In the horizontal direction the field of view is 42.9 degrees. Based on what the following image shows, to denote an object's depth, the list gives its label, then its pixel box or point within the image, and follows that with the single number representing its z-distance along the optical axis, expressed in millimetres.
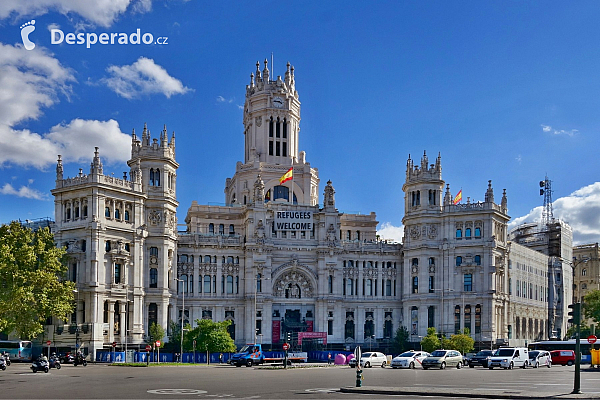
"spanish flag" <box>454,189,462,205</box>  126562
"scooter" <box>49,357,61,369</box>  73238
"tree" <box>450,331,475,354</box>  109812
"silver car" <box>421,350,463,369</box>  76438
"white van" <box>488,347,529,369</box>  76625
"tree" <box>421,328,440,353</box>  111500
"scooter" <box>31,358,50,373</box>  66500
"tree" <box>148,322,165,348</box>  108000
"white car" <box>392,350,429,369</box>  78812
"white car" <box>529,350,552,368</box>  82500
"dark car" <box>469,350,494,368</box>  81250
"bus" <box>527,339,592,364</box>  102000
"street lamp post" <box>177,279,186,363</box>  98781
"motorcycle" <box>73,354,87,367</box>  84625
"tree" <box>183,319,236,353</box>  100062
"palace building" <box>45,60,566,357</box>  111125
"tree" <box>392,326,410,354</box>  122562
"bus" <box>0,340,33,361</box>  94562
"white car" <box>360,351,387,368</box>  81438
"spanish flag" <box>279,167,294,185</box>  125775
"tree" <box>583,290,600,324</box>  117750
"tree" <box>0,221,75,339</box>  86438
